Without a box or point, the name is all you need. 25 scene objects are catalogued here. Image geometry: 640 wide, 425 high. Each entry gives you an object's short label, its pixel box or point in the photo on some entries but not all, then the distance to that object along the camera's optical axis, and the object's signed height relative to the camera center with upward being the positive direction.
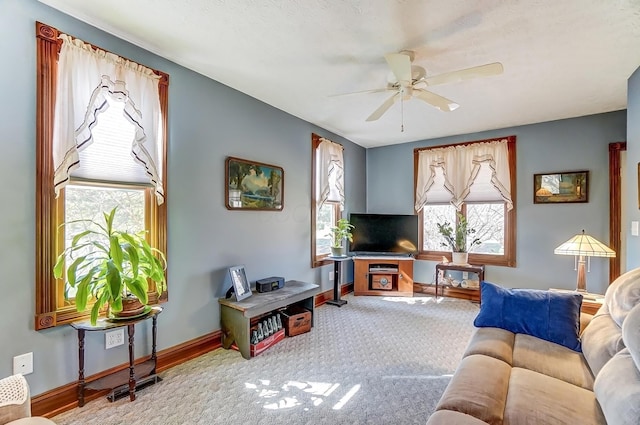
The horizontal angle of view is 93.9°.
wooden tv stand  4.82 -1.01
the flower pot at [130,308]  2.06 -0.66
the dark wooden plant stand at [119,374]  1.98 -1.17
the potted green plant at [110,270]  1.91 -0.37
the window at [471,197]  4.42 +0.24
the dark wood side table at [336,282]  4.35 -1.02
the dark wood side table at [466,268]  4.37 -0.83
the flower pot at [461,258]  4.55 -0.69
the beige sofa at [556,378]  1.22 -0.85
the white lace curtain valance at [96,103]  1.97 +0.82
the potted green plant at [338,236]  4.46 -0.35
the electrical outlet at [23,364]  1.82 -0.92
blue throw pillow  1.99 -0.72
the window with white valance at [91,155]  1.93 +0.43
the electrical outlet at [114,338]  2.22 -0.93
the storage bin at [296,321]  3.26 -1.19
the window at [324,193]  4.38 +0.32
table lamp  2.83 -0.37
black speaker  3.25 -0.78
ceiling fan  2.13 +1.04
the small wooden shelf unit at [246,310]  2.76 -0.93
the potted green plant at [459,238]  4.58 -0.41
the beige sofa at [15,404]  1.19 -0.78
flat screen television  4.97 -0.35
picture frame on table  2.93 -0.69
